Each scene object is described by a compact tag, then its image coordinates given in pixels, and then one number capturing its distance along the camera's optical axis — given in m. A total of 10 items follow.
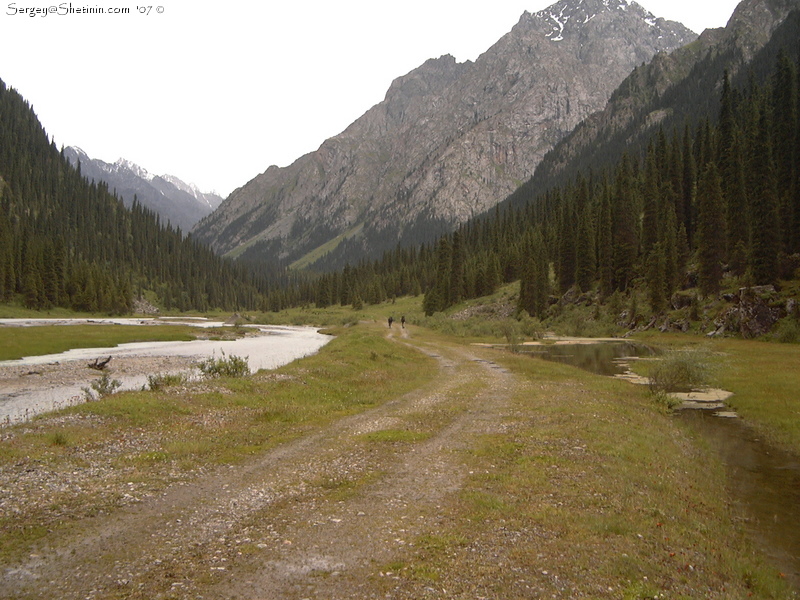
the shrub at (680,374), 33.78
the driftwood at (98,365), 40.96
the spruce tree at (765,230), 59.69
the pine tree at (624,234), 92.56
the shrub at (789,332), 50.00
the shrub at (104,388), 25.15
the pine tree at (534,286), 102.50
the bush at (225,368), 34.09
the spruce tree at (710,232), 69.00
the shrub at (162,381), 27.74
